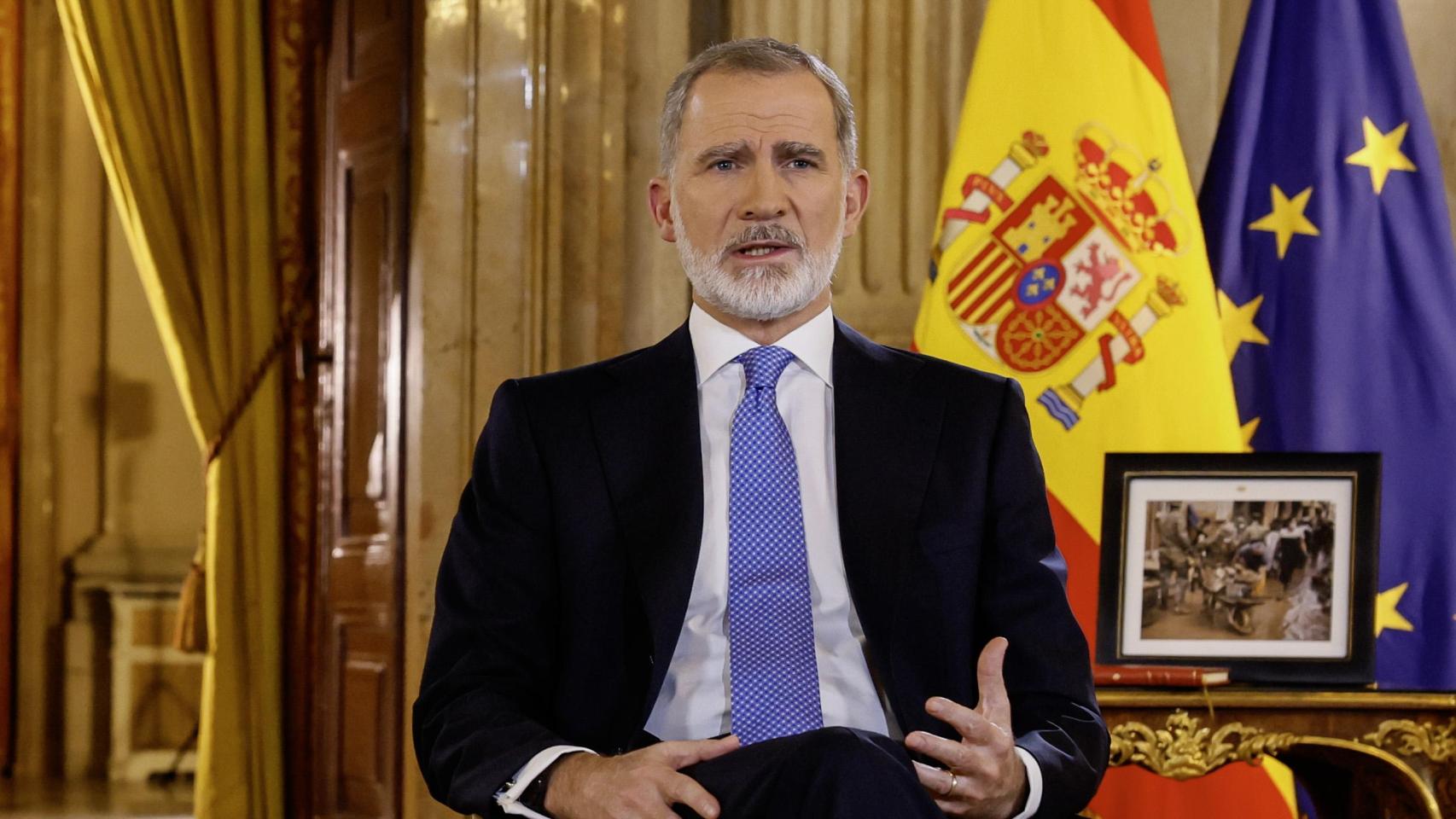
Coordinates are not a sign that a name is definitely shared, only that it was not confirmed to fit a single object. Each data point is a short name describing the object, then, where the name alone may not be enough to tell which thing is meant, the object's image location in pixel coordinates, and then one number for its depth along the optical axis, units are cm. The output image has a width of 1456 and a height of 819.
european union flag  320
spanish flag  319
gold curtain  504
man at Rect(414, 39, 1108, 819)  184
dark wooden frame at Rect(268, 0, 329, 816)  527
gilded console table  241
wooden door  460
